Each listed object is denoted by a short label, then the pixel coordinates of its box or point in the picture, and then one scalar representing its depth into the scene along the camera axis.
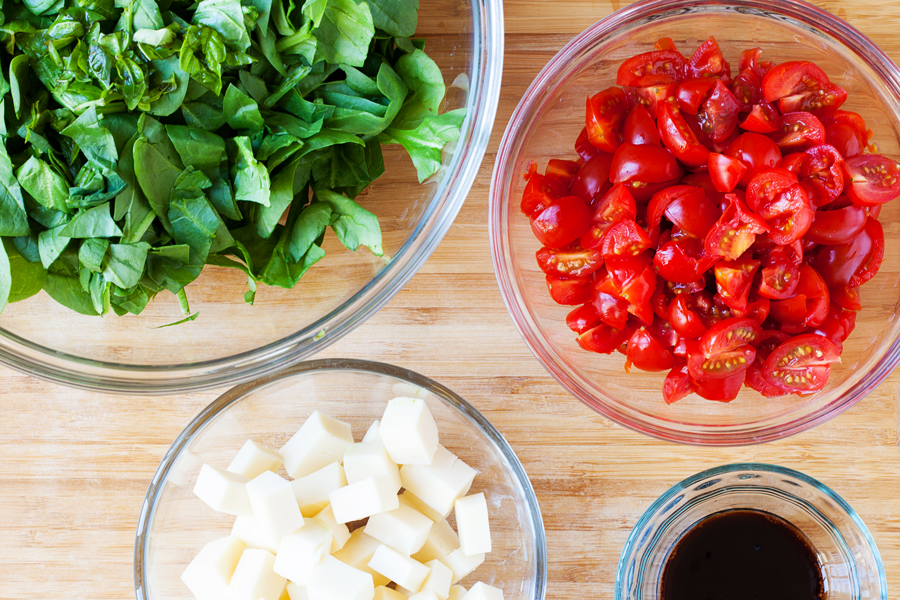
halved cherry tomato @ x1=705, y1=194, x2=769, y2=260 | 0.61
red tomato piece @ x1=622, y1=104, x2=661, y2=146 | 0.63
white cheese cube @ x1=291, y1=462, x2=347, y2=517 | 0.66
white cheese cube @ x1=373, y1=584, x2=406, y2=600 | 0.66
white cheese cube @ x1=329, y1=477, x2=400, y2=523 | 0.65
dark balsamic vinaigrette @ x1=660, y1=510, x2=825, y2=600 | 0.68
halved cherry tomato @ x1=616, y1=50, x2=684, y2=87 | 0.64
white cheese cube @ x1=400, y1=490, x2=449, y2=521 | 0.67
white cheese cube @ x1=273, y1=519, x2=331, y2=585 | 0.65
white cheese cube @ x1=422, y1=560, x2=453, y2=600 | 0.66
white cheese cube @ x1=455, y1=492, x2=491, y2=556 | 0.66
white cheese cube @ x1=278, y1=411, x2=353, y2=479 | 0.66
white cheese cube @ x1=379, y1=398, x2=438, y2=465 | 0.65
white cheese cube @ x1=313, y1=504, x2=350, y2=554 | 0.66
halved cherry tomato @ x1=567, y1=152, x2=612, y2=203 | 0.64
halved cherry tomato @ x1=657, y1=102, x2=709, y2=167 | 0.62
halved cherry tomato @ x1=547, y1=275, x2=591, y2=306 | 0.65
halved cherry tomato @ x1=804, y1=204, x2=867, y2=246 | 0.62
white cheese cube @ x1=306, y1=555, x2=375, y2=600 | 0.65
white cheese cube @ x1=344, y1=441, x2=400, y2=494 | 0.66
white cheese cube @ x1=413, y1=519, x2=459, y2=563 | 0.67
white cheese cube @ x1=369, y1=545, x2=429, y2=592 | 0.66
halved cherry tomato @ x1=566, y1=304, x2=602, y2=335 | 0.65
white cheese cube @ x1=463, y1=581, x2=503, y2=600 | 0.66
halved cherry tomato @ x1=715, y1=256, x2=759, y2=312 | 0.62
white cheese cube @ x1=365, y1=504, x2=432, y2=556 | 0.66
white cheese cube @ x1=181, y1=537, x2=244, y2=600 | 0.66
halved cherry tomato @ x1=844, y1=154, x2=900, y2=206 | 0.62
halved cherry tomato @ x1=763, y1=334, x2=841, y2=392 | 0.63
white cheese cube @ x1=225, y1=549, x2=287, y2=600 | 0.66
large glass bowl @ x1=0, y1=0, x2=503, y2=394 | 0.65
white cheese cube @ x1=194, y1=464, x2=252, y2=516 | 0.66
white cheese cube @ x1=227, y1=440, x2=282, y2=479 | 0.67
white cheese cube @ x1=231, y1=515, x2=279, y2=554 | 0.66
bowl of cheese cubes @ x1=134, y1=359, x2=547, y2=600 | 0.65
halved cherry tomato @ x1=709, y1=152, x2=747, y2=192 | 0.61
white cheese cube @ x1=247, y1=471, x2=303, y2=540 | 0.65
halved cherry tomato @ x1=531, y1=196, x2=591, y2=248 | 0.63
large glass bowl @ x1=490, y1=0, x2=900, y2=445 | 0.66
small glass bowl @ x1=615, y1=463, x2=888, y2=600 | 0.66
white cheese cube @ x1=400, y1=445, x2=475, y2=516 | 0.66
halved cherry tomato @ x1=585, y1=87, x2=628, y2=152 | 0.63
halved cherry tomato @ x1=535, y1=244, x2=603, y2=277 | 0.63
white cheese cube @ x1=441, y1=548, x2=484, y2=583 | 0.67
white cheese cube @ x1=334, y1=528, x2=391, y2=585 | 0.67
